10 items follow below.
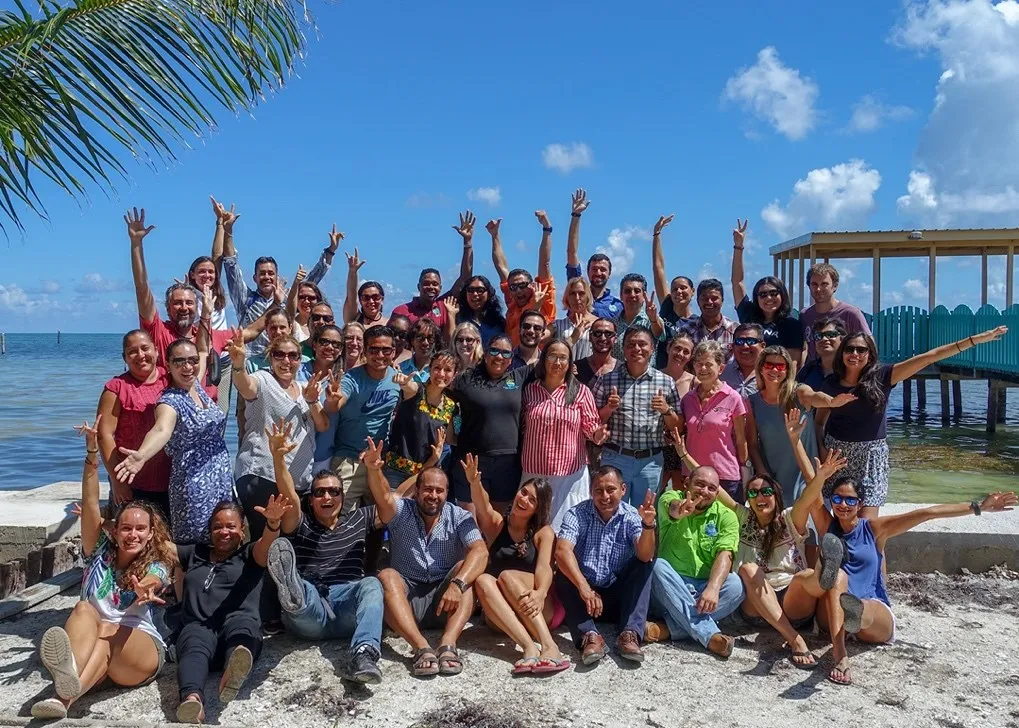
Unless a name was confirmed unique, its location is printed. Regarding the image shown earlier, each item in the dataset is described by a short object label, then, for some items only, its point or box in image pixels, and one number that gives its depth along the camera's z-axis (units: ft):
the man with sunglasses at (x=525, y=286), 24.57
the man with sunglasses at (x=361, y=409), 19.44
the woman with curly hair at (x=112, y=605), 14.15
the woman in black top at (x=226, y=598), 14.85
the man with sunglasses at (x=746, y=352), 21.27
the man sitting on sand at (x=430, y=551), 17.51
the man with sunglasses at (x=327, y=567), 16.56
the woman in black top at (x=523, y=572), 17.02
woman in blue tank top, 16.72
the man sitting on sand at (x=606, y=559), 17.71
